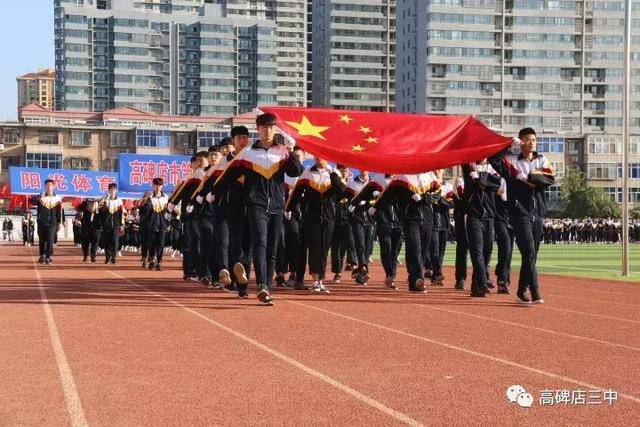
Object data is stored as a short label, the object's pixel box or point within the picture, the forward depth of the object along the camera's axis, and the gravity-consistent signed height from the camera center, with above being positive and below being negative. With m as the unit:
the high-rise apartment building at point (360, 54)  161.25 +23.17
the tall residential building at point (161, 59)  155.75 +22.15
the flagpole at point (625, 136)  20.67 +1.35
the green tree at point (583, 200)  97.94 +0.25
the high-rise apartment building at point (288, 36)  183.00 +30.28
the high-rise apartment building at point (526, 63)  130.12 +17.77
